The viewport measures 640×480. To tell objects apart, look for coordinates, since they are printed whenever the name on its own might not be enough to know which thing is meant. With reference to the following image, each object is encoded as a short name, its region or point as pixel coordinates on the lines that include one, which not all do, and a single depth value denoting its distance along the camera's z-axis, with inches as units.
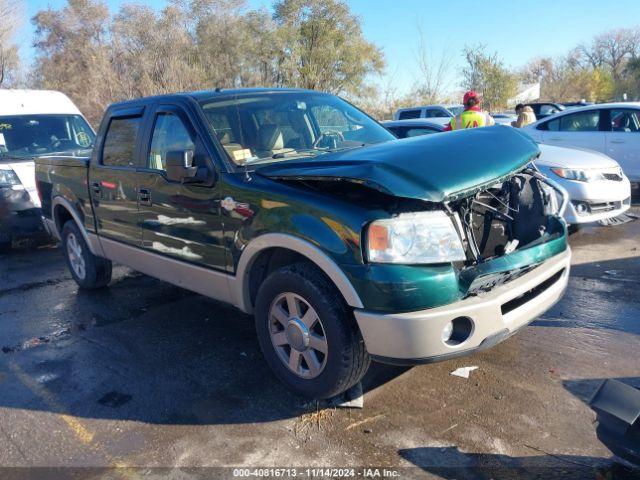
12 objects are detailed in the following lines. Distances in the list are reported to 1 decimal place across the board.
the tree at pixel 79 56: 917.2
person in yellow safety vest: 285.1
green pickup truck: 113.6
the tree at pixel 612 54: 2433.6
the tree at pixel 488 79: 1107.9
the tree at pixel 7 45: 1059.9
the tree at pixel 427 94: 1032.2
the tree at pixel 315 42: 1018.7
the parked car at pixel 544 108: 768.9
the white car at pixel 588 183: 262.7
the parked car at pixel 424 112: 706.2
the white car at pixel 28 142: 309.4
